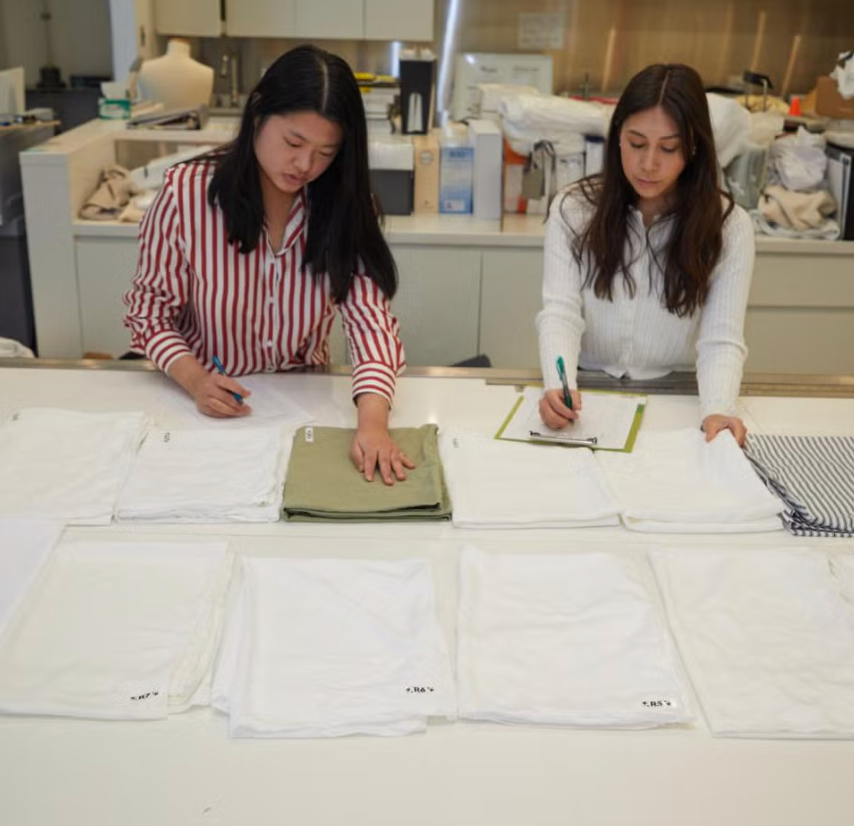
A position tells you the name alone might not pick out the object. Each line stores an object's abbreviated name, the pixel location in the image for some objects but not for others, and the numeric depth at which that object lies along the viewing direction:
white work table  0.91
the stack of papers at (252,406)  1.63
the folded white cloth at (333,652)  1.01
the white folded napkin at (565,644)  1.03
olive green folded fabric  1.37
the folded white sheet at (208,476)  1.36
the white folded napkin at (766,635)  1.03
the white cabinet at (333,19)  4.79
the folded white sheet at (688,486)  1.38
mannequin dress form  3.69
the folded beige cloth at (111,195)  3.01
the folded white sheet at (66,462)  1.36
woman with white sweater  1.71
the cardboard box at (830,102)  3.39
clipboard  1.58
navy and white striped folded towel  1.38
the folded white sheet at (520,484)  1.37
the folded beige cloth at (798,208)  3.10
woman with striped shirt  1.55
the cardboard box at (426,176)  3.19
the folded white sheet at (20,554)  1.16
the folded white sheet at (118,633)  1.02
